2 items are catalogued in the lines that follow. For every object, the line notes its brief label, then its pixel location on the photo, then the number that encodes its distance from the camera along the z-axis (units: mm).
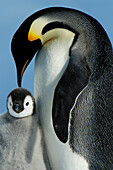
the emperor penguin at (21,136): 8148
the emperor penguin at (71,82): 8133
